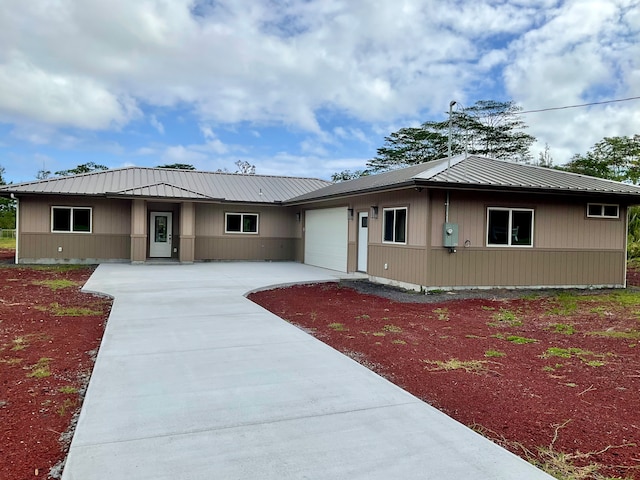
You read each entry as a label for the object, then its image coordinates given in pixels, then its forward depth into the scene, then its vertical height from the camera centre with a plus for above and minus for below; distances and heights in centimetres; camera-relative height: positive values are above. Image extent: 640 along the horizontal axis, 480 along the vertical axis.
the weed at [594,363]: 503 -140
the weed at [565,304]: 846 -135
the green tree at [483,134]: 3731 +869
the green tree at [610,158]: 2891 +545
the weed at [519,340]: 606 -140
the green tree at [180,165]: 5040 +751
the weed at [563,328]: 676 -139
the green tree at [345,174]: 4580 +632
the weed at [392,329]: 657 -139
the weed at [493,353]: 537 -140
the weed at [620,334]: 639 -138
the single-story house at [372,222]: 1059 +37
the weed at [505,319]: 731 -139
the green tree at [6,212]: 3638 +142
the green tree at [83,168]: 4691 +673
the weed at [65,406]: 349 -142
